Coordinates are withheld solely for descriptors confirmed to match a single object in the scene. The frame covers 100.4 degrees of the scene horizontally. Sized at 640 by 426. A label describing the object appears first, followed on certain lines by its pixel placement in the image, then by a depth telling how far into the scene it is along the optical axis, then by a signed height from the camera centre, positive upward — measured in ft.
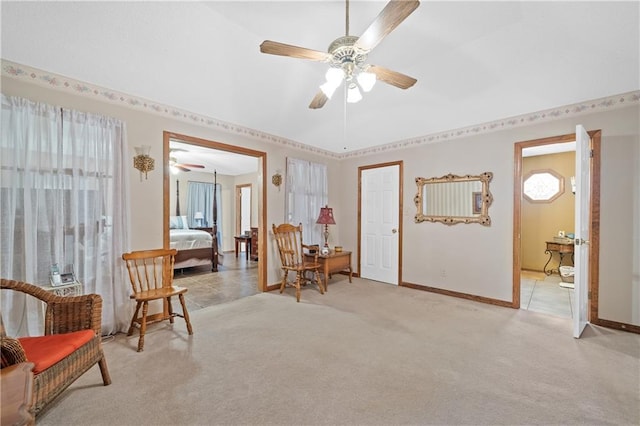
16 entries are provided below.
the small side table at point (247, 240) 22.68 -2.57
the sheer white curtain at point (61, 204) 7.07 +0.17
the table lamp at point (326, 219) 14.82 -0.46
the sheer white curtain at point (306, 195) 14.73 +0.93
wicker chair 4.53 -2.64
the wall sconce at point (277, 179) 14.01 +1.66
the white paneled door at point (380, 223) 15.16 -0.75
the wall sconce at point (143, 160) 9.34 +1.78
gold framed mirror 12.09 +0.59
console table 15.54 -2.30
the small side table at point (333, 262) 13.91 -2.78
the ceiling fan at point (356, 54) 4.63 +3.35
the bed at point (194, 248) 16.84 -2.47
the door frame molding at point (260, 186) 11.37 +1.27
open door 8.46 -0.56
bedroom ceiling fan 16.98 +3.75
